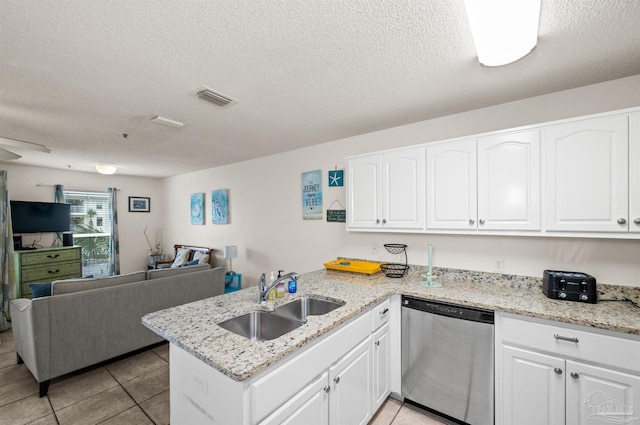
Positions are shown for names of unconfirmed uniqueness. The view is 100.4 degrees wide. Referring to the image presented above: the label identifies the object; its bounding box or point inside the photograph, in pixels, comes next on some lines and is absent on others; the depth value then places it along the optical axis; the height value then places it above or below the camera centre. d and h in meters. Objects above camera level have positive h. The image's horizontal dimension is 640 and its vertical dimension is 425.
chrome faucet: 1.80 -0.52
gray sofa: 2.28 -1.01
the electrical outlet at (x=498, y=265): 2.25 -0.48
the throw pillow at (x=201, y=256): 4.81 -0.82
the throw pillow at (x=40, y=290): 2.49 -0.72
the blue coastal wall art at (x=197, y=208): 5.19 +0.08
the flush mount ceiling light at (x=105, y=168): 4.15 +0.70
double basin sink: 1.61 -0.71
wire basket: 2.53 -0.57
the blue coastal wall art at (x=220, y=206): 4.70 +0.10
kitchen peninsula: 1.11 -0.63
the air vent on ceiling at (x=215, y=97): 1.97 +0.89
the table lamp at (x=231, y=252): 4.25 -0.64
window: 5.27 -0.30
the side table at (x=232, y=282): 4.31 -1.14
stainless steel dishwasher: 1.77 -1.07
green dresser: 4.07 -0.85
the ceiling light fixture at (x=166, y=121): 2.47 +0.87
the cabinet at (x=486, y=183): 1.90 +0.20
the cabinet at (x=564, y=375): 1.41 -0.95
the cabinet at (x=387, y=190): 2.37 +0.19
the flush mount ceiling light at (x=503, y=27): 1.11 +0.84
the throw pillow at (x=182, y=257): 5.09 -0.87
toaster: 1.72 -0.52
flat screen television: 4.27 -0.06
